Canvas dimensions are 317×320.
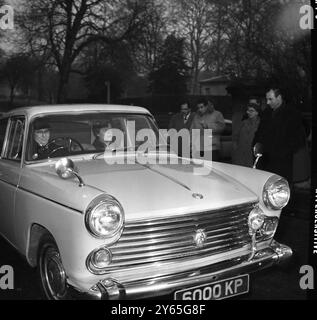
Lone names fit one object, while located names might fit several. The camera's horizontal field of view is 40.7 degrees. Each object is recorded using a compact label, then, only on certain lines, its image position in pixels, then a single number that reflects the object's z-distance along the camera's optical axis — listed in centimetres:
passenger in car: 427
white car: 282
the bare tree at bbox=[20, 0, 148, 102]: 2419
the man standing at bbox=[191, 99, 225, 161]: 695
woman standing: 654
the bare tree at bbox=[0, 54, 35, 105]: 2572
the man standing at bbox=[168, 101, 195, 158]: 732
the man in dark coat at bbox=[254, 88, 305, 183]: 495
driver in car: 396
